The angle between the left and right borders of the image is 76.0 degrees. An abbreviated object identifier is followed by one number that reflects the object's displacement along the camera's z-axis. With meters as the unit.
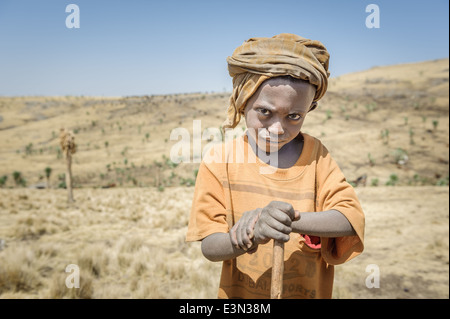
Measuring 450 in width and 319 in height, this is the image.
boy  1.17
